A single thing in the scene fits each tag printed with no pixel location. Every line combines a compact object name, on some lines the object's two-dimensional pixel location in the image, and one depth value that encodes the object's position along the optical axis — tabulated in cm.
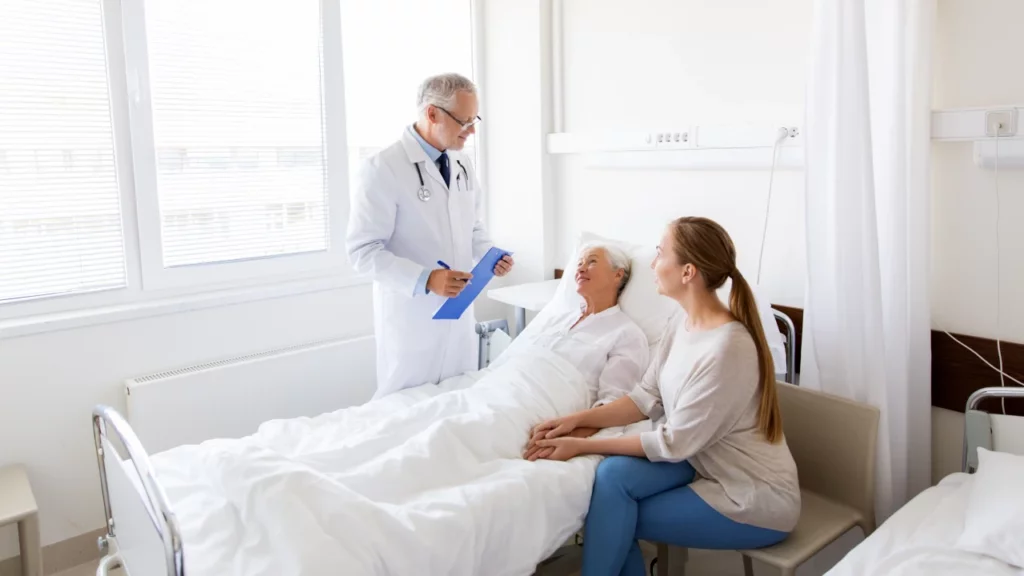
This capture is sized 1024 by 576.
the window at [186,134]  273
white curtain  216
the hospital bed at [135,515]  153
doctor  267
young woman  193
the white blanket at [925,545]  163
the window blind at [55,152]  267
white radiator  287
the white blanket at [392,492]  166
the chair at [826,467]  200
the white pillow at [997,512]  163
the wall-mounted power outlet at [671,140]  298
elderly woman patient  249
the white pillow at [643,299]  263
